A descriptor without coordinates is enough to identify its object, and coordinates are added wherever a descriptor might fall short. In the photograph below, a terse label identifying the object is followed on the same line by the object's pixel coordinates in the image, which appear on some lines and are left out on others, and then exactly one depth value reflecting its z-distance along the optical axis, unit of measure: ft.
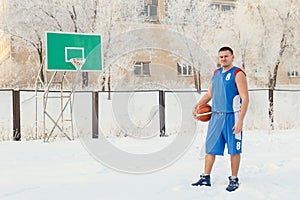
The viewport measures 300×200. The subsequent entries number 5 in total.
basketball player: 13.56
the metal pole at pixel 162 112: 33.71
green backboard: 32.41
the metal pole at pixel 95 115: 31.71
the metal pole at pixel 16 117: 30.78
